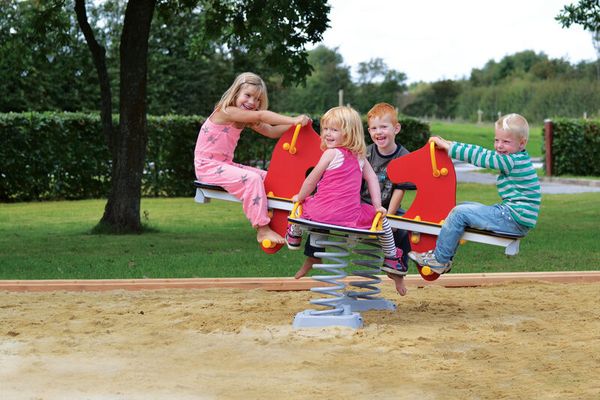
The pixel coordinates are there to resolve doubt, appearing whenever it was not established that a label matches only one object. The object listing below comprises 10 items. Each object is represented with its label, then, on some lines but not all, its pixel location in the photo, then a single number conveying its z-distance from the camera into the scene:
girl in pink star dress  6.65
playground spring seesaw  6.50
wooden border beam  8.19
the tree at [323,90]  64.78
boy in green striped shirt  6.28
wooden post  27.27
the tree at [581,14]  14.30
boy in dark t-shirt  6.70
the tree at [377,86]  65.00
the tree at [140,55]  12.34
